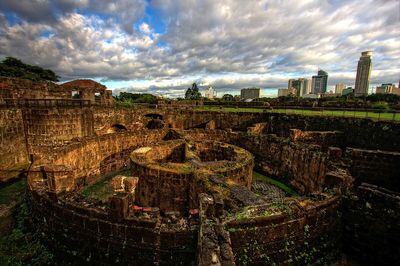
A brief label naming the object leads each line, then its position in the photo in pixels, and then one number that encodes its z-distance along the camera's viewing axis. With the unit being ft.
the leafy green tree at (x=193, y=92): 208.38
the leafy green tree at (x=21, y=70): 114.07
